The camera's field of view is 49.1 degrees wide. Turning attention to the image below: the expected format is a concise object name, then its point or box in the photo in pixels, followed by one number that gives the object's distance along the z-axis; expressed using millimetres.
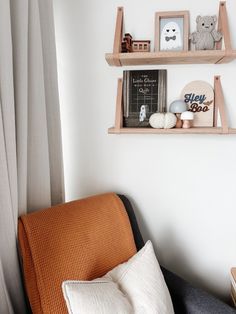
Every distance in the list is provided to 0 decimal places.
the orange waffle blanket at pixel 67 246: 975
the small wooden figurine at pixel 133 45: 1321
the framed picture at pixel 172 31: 1320
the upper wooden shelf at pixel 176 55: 1198
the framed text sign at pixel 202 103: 1356
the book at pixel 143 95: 1388
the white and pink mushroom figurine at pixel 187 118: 1269
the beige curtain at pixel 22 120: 935
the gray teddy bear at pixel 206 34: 1263
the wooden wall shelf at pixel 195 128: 1257
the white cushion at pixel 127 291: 858
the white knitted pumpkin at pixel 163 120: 1274
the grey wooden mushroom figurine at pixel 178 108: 1301
